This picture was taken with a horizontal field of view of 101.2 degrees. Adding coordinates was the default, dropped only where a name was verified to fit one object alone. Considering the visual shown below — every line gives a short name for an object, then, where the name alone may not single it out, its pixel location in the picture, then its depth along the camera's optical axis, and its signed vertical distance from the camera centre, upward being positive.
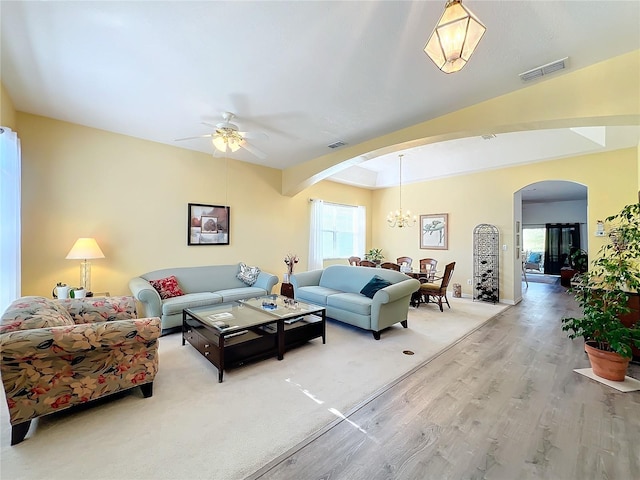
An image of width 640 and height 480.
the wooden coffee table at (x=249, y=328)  2.78 -1.15
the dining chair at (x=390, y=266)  6.08 -0.66
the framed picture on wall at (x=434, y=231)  6.84 +0.20
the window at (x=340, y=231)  7.47 +0.19
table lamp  3.50 -0.24
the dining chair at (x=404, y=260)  6.95 -0.60
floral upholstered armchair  1.79 -0.94
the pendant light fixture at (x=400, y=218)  6.53 +0.52
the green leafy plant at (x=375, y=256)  7.34 -0.51
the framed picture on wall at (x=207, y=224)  4.95 +0.25
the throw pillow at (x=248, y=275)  5.20 -0.76
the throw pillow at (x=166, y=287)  4.12 -0.81
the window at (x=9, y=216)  2.74 +0.21
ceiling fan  3.30 +1.28
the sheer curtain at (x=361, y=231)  8.27 +0.22
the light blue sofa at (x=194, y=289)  3.76 -0.92
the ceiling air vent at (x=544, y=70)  2.37 +1.59
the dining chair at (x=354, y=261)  7.28 -0.65
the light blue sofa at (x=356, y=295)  3.74 -0.95
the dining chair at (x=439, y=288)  5.25 -1.00
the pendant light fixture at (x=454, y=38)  1.34 +1.07
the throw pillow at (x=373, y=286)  4.14 -0.77
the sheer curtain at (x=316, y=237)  6.83 +0.01
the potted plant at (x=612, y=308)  2.58 -0.72
